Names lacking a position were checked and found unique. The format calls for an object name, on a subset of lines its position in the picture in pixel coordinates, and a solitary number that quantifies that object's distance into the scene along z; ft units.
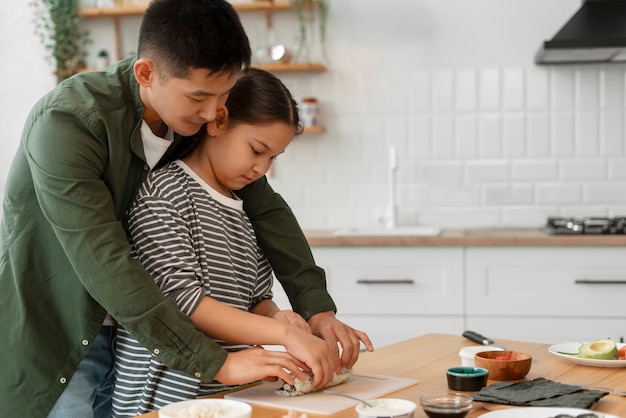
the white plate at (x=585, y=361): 5.71
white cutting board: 4.81
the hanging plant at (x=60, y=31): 14.24
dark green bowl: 5.09
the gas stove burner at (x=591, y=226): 11.51
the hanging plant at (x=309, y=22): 13.65
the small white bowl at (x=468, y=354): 5.71
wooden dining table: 4.73
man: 4.96
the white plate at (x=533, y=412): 4.39
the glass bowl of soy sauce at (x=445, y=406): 4.29
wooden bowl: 5.34
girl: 5.24
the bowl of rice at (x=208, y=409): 4.22
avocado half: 5.79
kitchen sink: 11.92
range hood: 11.71
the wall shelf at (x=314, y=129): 13.50
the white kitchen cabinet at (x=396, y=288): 11.56
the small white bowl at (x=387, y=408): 4.25
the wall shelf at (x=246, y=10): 13.57
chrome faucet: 13.37
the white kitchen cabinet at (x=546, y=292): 11.21
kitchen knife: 6.50
